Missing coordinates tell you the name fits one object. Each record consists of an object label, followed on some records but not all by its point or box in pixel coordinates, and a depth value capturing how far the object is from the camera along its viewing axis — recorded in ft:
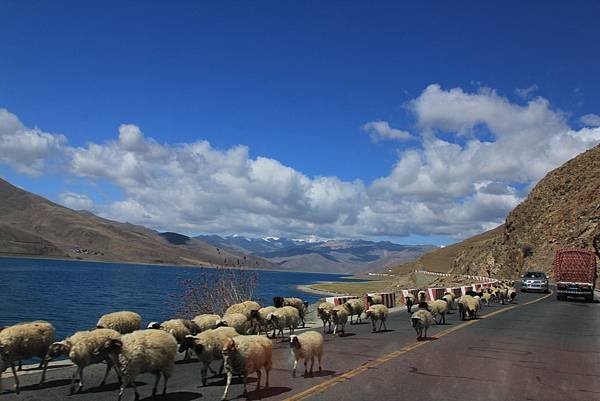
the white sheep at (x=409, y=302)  84.28
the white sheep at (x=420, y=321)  56.13
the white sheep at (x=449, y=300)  86.51
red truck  129.90
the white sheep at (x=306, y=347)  38.40
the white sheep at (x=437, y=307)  71.56
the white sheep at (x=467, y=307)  79.10
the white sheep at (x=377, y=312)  64.85
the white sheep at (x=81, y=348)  34.76
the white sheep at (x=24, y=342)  35.37
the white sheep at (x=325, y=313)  63.57
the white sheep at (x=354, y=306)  69.84
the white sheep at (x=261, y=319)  53.67
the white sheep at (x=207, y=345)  36.70
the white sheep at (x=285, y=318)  57.32
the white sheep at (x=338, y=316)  61.00
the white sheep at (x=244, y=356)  33.81
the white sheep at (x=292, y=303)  71.56
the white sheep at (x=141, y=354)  32.14
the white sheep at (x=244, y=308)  60.95
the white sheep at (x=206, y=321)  51.56
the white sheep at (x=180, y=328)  44.75
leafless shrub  87.45
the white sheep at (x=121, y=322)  45.83
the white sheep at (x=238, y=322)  50.58
